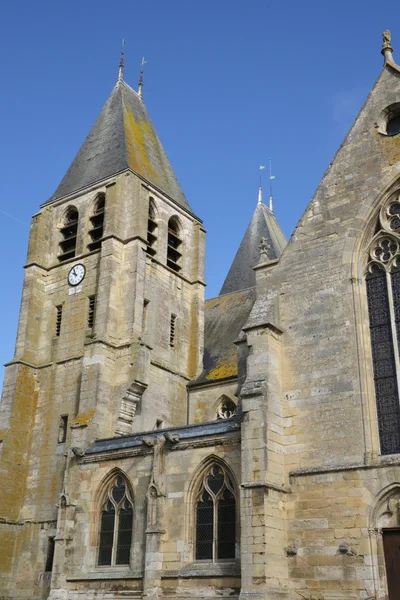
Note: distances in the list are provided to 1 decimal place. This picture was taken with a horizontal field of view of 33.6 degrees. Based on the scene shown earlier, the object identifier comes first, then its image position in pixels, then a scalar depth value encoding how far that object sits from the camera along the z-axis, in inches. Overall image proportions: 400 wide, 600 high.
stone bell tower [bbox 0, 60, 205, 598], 800.9
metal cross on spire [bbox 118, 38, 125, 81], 1185.5
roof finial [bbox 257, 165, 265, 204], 1419.8
